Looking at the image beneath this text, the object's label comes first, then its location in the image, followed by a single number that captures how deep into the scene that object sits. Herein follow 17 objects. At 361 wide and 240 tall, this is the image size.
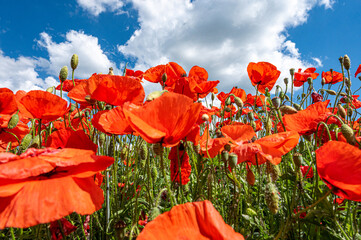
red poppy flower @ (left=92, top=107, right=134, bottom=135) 0.22
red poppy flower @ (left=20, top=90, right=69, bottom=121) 0.29
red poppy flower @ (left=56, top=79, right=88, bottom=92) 0.51
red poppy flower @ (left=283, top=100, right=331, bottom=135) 0.30
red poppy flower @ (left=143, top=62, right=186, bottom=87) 0.49
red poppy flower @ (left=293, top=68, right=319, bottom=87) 0.86
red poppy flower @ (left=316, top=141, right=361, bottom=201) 0.17
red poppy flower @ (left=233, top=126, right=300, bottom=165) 0.22
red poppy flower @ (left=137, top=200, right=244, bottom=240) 0.12
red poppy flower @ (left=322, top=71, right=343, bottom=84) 0.92
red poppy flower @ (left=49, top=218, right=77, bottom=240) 0.25
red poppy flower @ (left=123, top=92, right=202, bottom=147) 0.18
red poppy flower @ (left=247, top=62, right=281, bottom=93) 0.57
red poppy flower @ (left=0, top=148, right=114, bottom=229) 0.12
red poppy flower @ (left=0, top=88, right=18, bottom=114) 0.33
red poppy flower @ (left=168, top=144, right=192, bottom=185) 0.29
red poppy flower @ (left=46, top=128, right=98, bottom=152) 0.22
